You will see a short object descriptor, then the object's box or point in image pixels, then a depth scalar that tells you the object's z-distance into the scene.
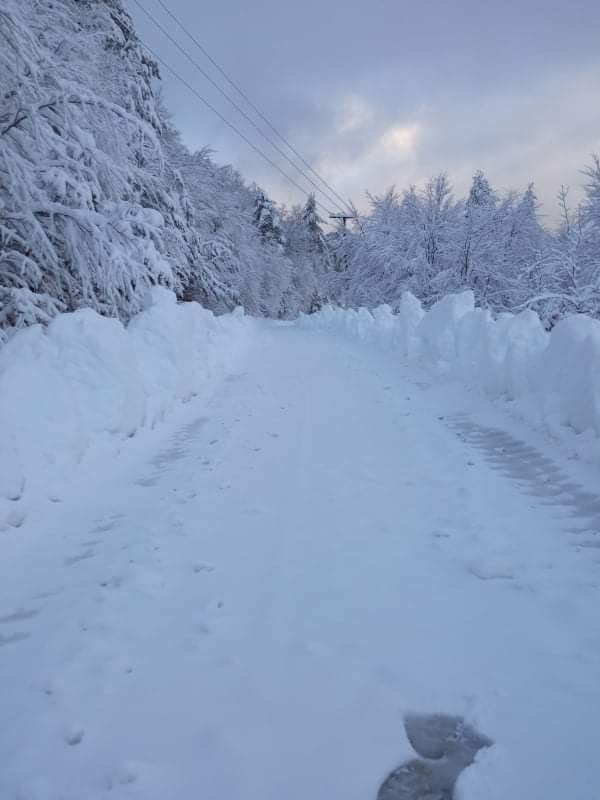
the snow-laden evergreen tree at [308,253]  54.28
